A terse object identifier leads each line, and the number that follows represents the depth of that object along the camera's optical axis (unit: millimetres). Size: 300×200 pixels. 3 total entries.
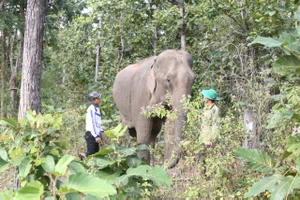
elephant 6066
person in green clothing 3853
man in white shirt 6672
